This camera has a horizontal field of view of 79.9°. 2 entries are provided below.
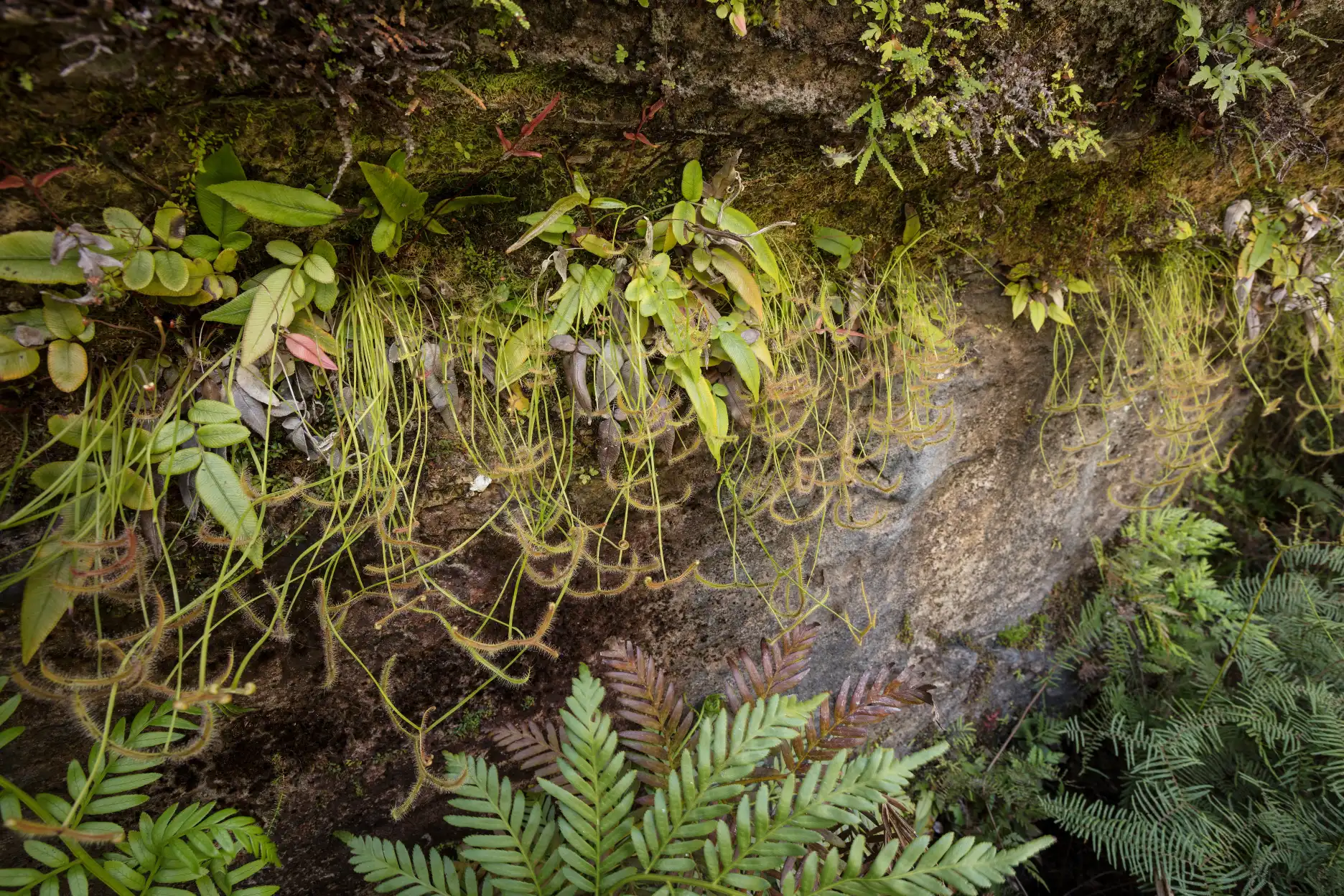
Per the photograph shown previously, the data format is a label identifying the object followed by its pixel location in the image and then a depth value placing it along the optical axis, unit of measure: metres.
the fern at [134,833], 0.45
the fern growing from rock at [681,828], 0.46
